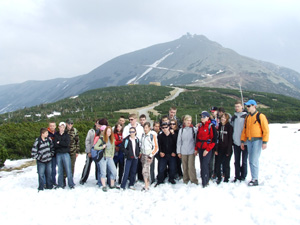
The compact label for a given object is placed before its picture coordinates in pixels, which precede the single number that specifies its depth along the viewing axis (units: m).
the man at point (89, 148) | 6.92
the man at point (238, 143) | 6.01
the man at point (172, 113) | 7.18
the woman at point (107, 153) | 6.46
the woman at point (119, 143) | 6.85
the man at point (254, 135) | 5.46
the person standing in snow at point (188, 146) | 6.23
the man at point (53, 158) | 6.99
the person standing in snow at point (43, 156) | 6.57
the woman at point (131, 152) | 6.34
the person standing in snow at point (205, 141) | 5.86
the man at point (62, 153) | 6.66
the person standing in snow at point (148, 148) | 6.36
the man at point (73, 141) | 6.99
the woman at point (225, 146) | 6.02
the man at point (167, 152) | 6.52
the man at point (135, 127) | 6.49
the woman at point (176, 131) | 6.57
